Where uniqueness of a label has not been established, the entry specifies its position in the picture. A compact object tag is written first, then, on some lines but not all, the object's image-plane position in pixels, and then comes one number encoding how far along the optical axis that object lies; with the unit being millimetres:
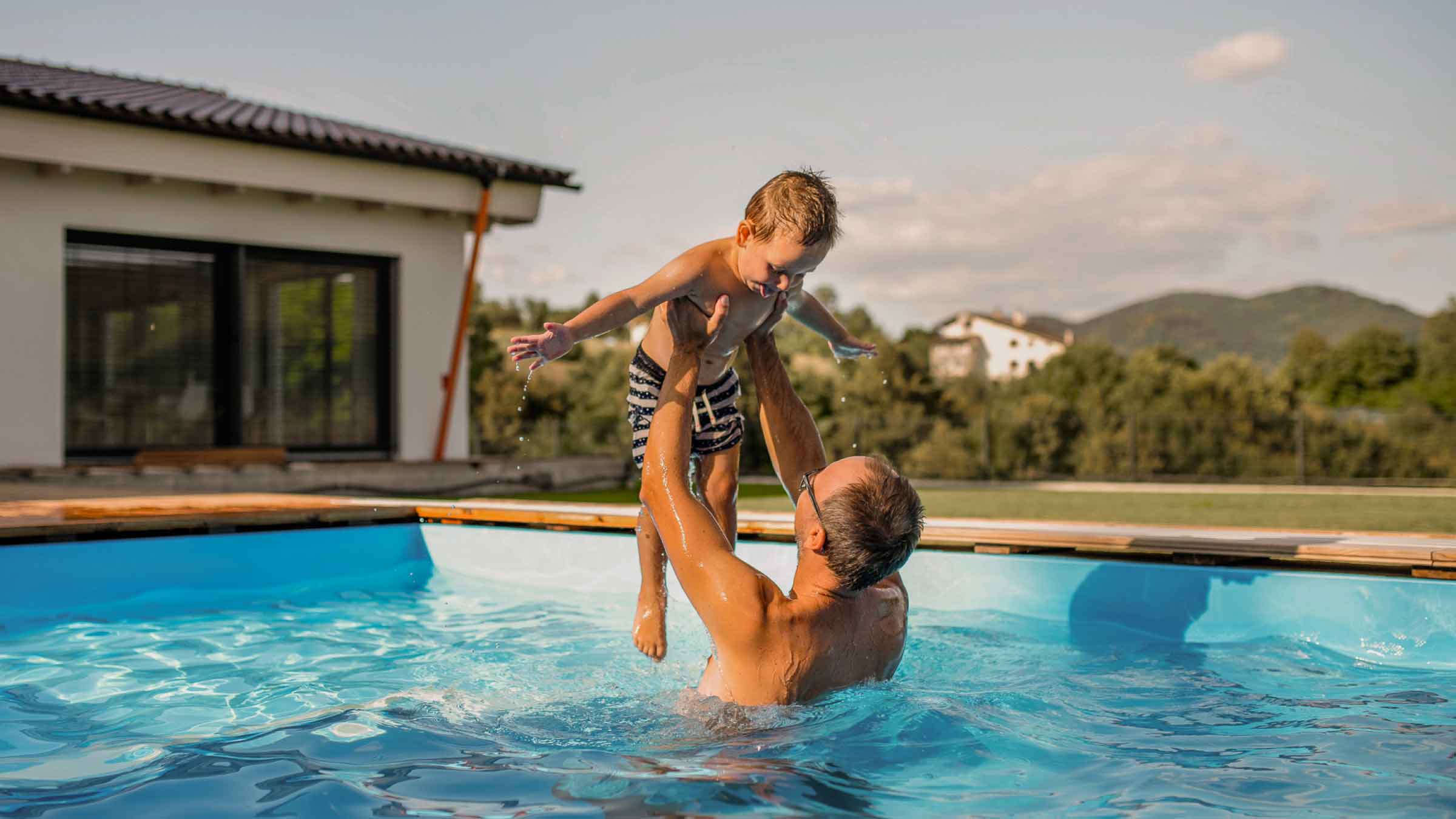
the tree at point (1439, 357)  39000
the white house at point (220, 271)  9172
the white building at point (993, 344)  49969
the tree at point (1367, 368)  44688
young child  2680
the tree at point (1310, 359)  47125
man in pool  2268
